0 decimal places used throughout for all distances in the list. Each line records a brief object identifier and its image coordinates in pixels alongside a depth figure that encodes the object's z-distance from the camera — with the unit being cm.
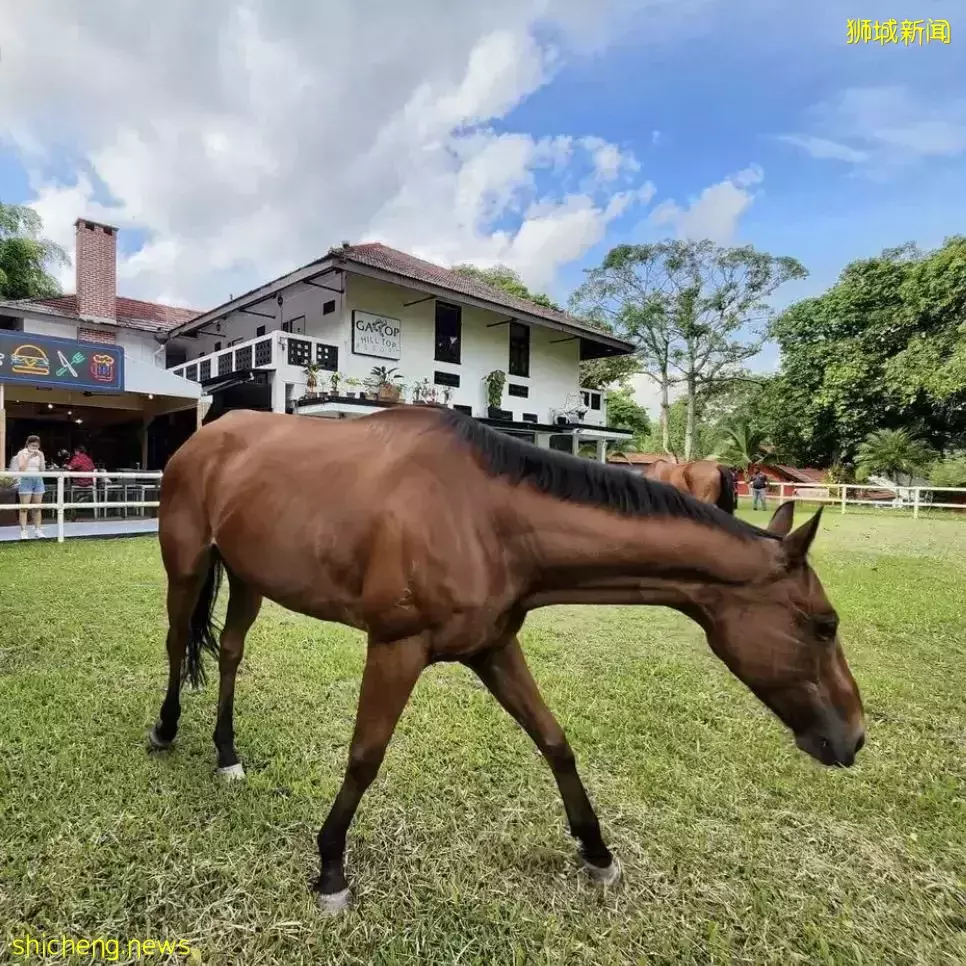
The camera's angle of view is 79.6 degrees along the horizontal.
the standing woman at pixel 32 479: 874
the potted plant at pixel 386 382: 1177
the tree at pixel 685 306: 2631
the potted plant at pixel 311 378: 1277
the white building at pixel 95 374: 1032
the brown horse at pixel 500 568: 158
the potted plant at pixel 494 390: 1636
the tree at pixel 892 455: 2019
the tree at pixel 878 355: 2069
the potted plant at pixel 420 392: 1432
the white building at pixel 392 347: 1292
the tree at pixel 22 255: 1941
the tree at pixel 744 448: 2708
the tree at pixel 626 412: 3722
